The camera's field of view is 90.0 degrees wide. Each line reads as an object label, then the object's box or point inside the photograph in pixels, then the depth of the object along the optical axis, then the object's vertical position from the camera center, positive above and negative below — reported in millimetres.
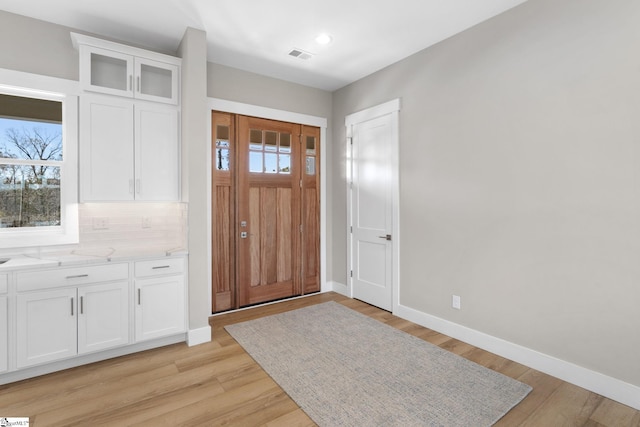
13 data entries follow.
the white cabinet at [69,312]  2359 -749
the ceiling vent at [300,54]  3410 +1759
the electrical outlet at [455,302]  3076 -854
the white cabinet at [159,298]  2793 -735
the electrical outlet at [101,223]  3064 -61
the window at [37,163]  2732 +481
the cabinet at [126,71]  2779 +1367
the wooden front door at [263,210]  3791 +67
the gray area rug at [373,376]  1998 -1225
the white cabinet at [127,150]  2816 +614
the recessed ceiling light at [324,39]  3100 +1740
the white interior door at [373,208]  3760 +80
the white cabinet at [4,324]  2270 -762
